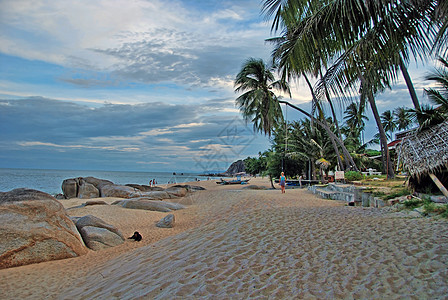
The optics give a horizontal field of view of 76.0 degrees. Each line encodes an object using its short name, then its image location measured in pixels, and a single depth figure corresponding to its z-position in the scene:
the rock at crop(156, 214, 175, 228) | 10.22
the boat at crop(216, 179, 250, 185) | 43.59
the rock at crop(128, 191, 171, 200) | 18.09
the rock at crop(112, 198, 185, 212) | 13.43
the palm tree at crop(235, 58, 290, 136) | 27.74
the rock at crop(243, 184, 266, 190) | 28.58
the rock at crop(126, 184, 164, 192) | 26.99
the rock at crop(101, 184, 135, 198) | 19.92
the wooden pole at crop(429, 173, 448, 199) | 8.03
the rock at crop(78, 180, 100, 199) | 21.27
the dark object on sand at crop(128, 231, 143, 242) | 8.48
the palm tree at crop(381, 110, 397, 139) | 48.49
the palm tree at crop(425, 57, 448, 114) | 10.34
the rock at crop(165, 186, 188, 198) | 20.22
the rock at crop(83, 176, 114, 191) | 21.86
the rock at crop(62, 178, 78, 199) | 21.62
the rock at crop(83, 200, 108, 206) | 14.00
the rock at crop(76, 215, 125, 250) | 7.85
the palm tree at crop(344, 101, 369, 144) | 39.52
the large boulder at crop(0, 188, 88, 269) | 6.32
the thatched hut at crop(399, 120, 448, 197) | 8.40
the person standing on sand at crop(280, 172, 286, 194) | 19.49
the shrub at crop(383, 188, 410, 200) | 9.94
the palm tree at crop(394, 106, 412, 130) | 44.62
